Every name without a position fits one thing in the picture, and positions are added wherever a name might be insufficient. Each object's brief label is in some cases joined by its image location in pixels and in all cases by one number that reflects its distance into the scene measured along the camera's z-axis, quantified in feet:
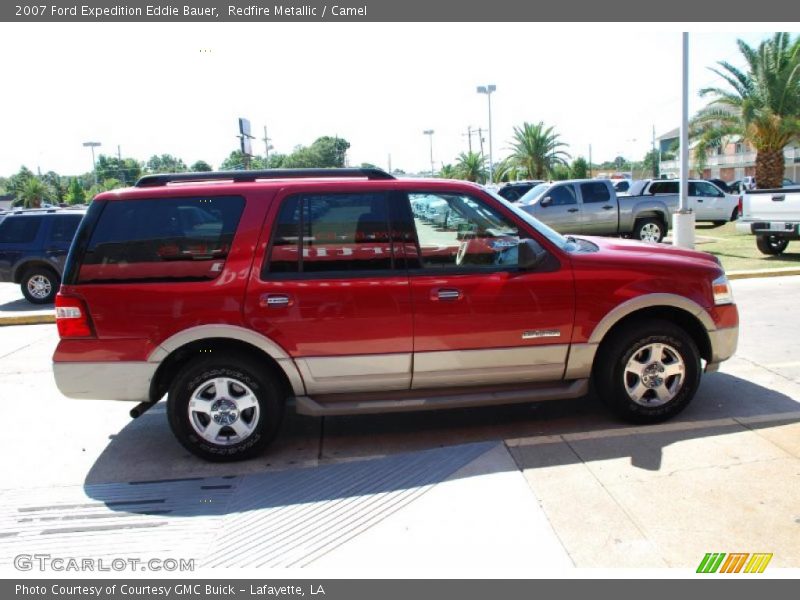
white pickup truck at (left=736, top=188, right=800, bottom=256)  37.14
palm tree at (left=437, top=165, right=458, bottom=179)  194.63
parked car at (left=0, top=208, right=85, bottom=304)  37.35
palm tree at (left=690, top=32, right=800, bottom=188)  65.57
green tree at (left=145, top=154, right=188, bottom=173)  332.60
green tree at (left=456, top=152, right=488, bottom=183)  180.55
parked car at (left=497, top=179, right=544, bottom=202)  66.59
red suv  13.20
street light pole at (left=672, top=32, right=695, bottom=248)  39.65
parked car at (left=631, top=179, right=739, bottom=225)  63.26
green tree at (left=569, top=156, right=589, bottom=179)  182.95
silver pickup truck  49.60
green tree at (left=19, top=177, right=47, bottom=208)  177.76
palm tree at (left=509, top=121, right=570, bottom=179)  131.39
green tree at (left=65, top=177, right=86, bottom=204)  232.94
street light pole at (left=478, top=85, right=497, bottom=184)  136.77
